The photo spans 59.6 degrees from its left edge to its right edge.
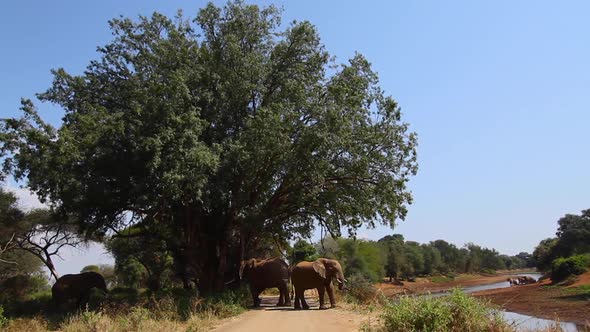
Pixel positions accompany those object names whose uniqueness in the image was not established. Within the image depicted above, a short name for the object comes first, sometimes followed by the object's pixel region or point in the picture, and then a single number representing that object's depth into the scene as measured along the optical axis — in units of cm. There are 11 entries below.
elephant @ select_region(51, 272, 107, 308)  2505
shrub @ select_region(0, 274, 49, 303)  2838
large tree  1930
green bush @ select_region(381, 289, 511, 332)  1068
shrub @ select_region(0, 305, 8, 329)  1639
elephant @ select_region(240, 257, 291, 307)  2320
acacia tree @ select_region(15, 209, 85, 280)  3125
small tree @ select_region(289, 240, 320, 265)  4056
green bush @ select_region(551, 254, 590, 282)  4997
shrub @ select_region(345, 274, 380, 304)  2289
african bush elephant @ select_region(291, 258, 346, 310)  2062
